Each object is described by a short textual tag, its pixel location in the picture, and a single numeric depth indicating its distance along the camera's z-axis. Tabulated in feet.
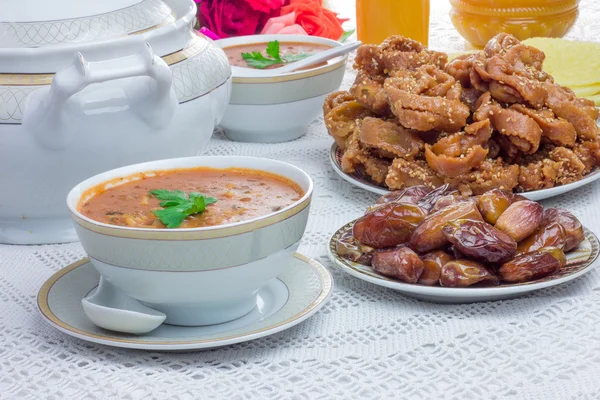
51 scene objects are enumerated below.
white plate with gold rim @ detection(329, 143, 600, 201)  3.40
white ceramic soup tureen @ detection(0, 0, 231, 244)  3.22
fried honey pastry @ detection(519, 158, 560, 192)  3.42
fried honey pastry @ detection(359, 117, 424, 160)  3.47
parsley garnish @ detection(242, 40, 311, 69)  4.08
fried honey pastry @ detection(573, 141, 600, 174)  3.50
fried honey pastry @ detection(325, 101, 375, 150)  3.70
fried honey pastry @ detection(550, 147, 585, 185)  3.45
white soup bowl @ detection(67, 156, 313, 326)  2.78
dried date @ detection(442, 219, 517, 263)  2.92
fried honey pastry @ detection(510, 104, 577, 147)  3.45
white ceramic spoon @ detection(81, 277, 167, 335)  2.80
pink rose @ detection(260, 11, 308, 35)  4.51
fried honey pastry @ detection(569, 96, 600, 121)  3.59
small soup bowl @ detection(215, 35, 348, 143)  3.93
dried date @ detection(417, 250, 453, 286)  2.94
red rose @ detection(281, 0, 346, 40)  4.64
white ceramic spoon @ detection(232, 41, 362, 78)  3.98
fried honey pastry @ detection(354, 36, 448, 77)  3.62
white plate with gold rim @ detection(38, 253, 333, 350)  2.80
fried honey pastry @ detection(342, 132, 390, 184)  3.53
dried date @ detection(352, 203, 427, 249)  3.01
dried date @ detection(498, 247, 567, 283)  2.92
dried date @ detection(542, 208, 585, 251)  3.04
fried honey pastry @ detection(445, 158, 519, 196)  3.39
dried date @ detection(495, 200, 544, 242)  2.99
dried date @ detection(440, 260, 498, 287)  2.91
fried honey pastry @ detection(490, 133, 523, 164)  3.48
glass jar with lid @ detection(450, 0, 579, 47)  4.63
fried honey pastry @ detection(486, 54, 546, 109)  3.44
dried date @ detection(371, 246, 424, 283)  2.93
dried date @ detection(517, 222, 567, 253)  2.99
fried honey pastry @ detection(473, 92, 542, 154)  3.41
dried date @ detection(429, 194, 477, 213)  3.05
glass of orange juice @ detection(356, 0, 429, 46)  4.58
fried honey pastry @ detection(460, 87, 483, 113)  3.50
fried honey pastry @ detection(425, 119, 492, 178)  3.38
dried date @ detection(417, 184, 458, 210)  3.11
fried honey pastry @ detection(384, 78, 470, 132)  3.39
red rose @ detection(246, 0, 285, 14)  4.54
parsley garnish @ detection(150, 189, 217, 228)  2.86
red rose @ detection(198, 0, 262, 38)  4.53
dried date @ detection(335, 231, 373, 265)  3.04
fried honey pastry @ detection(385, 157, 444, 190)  3.43
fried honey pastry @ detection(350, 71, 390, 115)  3.55
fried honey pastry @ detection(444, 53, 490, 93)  3.48
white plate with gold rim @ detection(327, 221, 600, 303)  2.90
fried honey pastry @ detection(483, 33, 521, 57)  3.55
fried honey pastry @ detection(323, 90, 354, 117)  3.79
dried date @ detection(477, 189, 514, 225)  3.05
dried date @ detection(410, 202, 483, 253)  2.97
